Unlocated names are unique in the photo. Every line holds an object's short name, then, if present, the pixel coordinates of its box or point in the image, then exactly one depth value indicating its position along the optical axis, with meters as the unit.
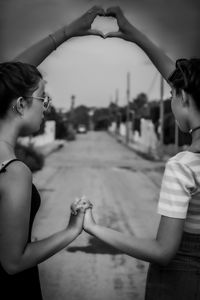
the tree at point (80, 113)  77.00
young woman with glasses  1.58
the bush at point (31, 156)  16.53
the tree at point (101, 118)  86.38
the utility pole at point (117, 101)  63.37
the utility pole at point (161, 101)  21.86
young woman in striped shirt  1.59
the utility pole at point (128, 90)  41.95
